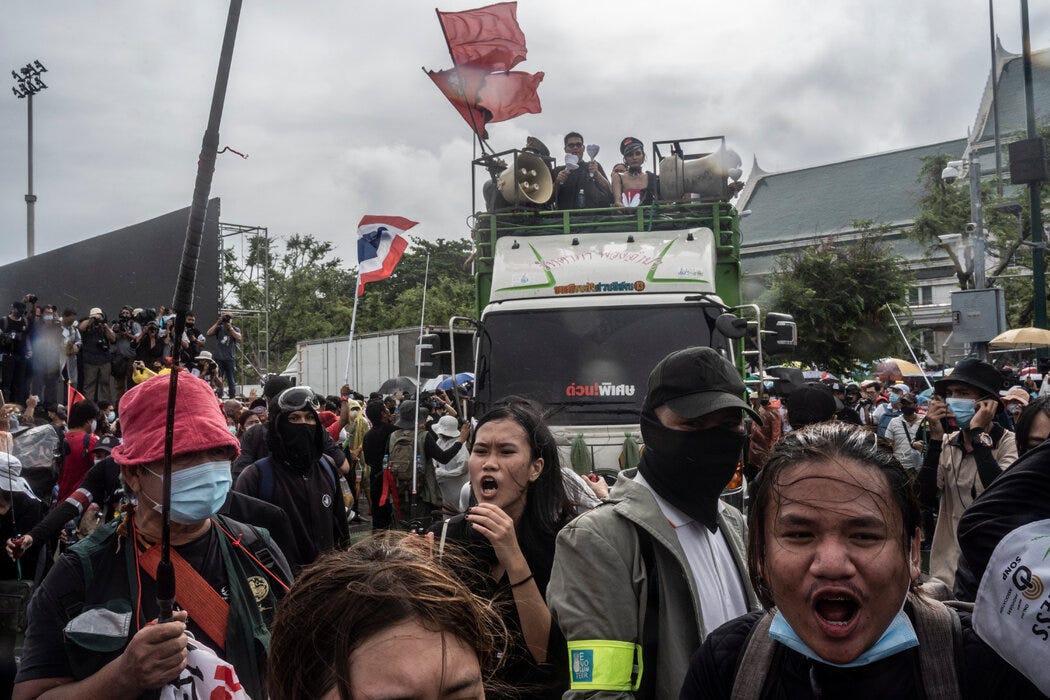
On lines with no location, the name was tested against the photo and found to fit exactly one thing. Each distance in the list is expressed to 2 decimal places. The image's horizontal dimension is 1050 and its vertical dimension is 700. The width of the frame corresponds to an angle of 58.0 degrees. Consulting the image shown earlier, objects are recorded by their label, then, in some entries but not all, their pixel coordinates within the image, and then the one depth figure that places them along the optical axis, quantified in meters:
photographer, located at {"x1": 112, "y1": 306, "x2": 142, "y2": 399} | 15.49
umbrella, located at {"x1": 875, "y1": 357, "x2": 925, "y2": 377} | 19.62
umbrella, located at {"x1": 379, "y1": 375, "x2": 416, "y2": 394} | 22.61
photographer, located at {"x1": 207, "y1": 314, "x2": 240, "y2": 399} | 17.02
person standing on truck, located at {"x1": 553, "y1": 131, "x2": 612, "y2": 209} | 9.48
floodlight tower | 22.09
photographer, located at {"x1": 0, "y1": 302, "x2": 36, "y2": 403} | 14.39
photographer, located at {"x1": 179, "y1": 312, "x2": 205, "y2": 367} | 15.76
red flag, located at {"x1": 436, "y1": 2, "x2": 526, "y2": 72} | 11.77
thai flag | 13.16
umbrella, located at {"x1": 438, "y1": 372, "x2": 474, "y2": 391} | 16.87
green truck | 7.50
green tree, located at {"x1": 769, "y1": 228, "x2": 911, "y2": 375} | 32.38
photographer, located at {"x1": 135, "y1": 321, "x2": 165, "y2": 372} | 15.37
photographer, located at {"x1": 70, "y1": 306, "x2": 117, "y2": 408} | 15.36
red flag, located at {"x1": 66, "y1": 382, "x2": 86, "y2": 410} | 7.70
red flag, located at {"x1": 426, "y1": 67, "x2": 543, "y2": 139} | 11.84
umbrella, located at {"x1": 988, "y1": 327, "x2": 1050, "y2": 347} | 14.72
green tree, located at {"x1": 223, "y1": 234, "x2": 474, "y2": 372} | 38.44
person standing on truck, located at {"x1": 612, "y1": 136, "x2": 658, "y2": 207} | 9.64
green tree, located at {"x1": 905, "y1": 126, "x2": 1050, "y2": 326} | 32.19
